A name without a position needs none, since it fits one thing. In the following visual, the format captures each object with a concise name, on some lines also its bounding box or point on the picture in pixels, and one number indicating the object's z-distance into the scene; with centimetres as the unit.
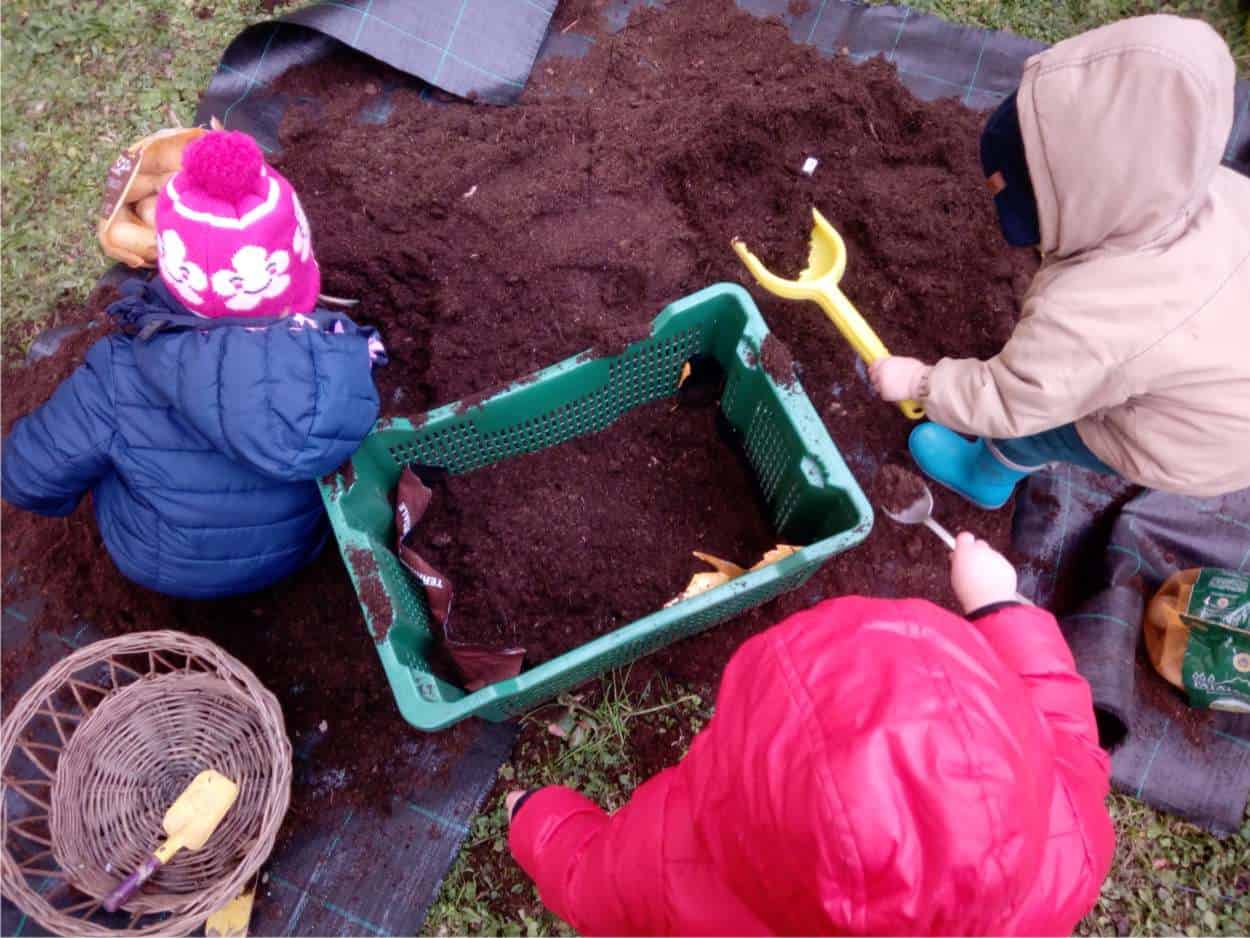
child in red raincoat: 65
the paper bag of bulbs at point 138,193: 162
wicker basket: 132
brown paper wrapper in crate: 136
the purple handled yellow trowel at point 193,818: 133
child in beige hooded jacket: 98
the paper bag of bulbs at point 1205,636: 145
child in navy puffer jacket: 113
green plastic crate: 119
